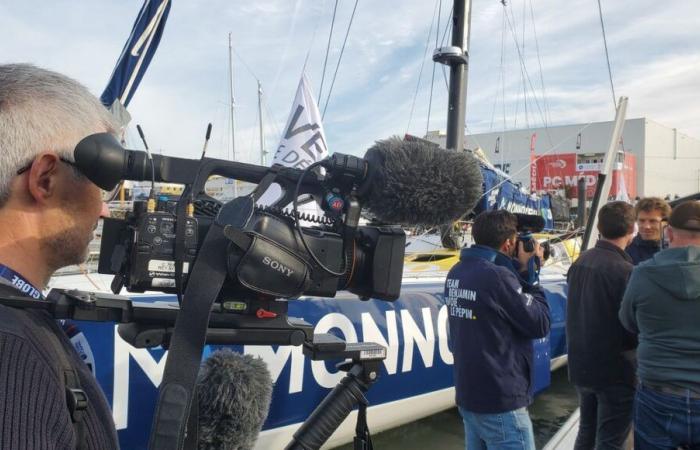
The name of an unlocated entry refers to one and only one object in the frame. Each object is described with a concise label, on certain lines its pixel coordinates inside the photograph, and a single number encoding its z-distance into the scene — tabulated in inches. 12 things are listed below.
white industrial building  1238.3
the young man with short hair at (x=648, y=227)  148.3
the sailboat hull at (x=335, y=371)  101.4
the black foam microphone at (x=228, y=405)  41.8
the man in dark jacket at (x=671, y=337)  88.3
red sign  1184.8
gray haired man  26.7
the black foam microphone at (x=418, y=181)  41.8
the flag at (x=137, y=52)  152.0
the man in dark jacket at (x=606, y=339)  111.8
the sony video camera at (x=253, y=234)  37.2
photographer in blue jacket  92.2
